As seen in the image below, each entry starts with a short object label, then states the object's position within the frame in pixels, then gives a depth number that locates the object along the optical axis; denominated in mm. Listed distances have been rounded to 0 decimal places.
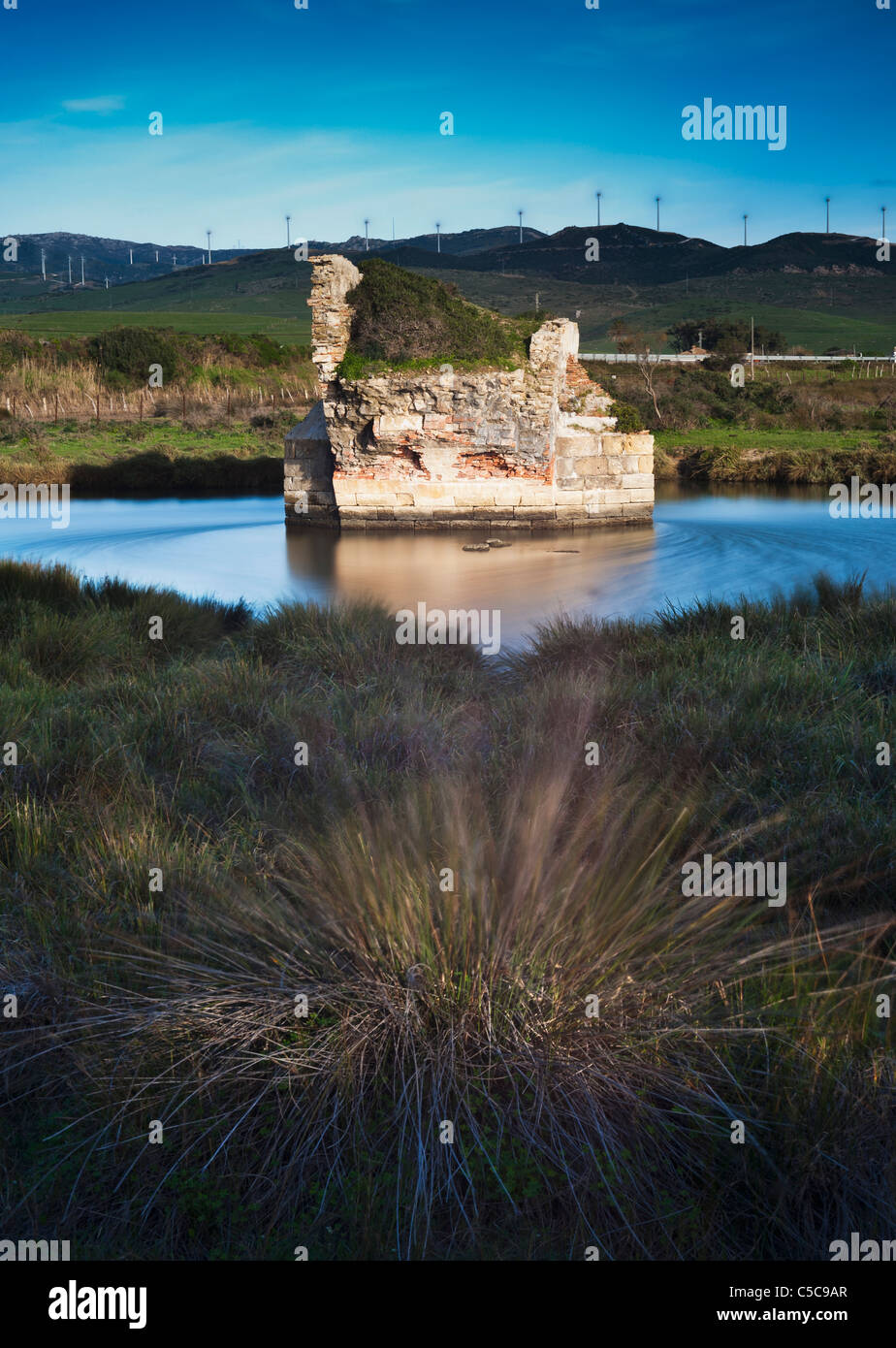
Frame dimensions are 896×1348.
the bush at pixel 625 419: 21562
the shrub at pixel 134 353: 45062
